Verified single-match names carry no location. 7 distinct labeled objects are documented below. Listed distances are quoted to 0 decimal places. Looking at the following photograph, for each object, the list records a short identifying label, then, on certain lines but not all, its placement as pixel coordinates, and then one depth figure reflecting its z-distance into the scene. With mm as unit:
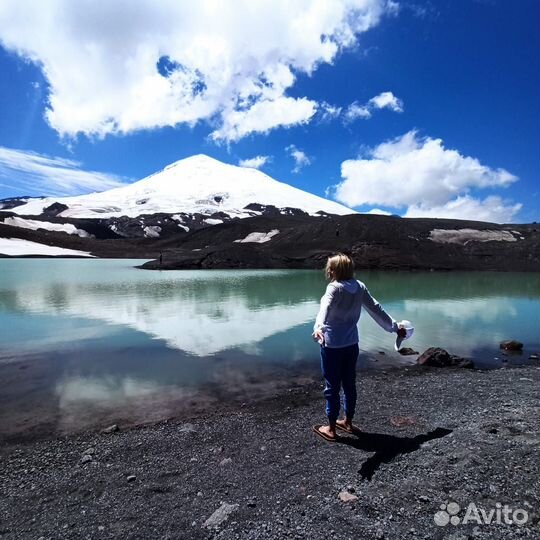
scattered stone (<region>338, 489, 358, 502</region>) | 3667
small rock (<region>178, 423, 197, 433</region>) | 5773
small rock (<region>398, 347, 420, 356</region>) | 11049
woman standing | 4668
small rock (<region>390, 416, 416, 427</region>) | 5656
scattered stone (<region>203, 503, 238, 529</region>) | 3471
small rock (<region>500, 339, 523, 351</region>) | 11883
